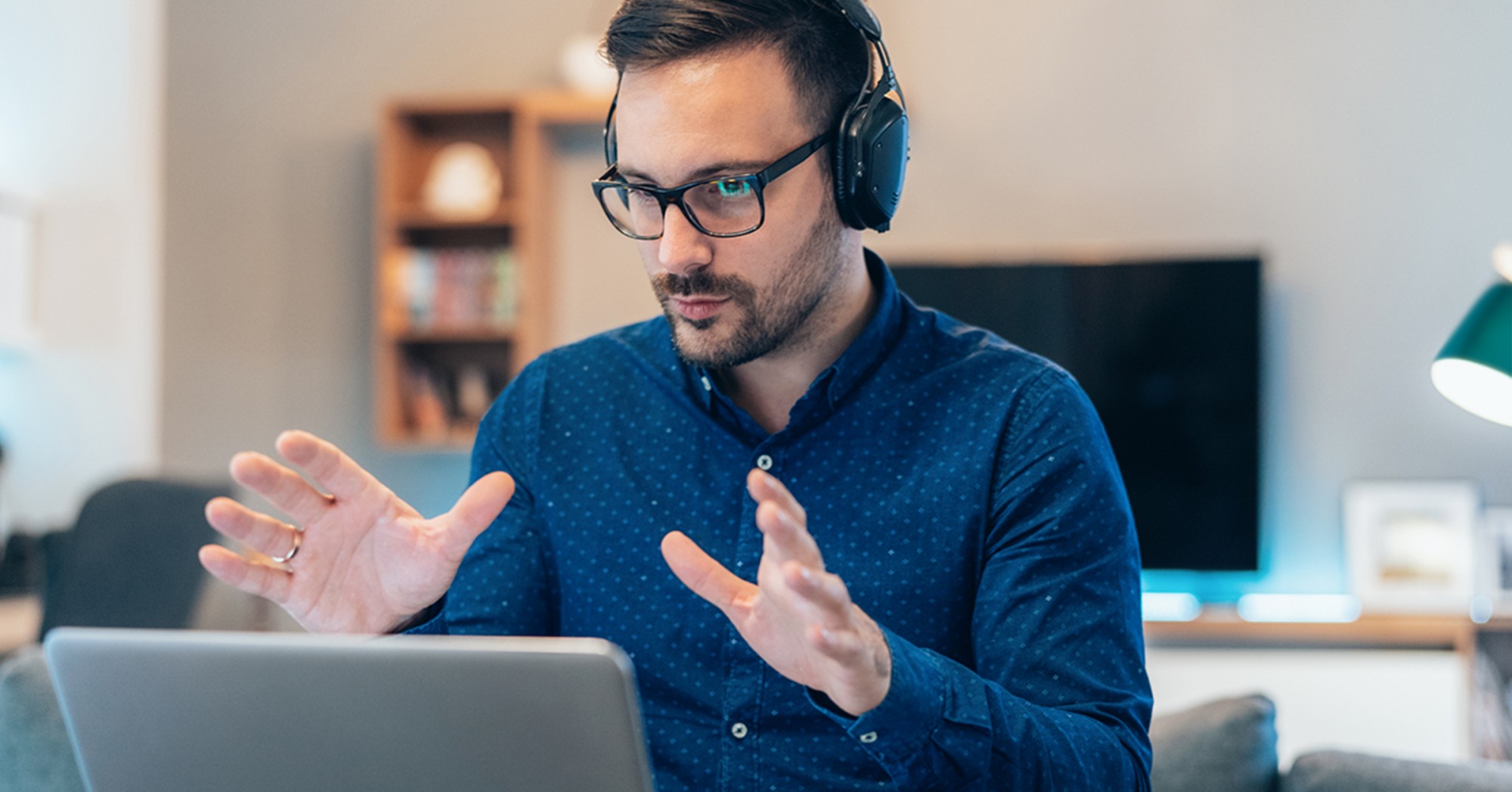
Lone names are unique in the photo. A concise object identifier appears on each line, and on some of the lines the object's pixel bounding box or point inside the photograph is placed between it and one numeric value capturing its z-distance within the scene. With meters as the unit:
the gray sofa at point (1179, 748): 1.33
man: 1.07
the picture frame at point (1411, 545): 3.30
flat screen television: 3.40
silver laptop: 0.69
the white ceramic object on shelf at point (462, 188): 3.62
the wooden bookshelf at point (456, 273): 3.61
